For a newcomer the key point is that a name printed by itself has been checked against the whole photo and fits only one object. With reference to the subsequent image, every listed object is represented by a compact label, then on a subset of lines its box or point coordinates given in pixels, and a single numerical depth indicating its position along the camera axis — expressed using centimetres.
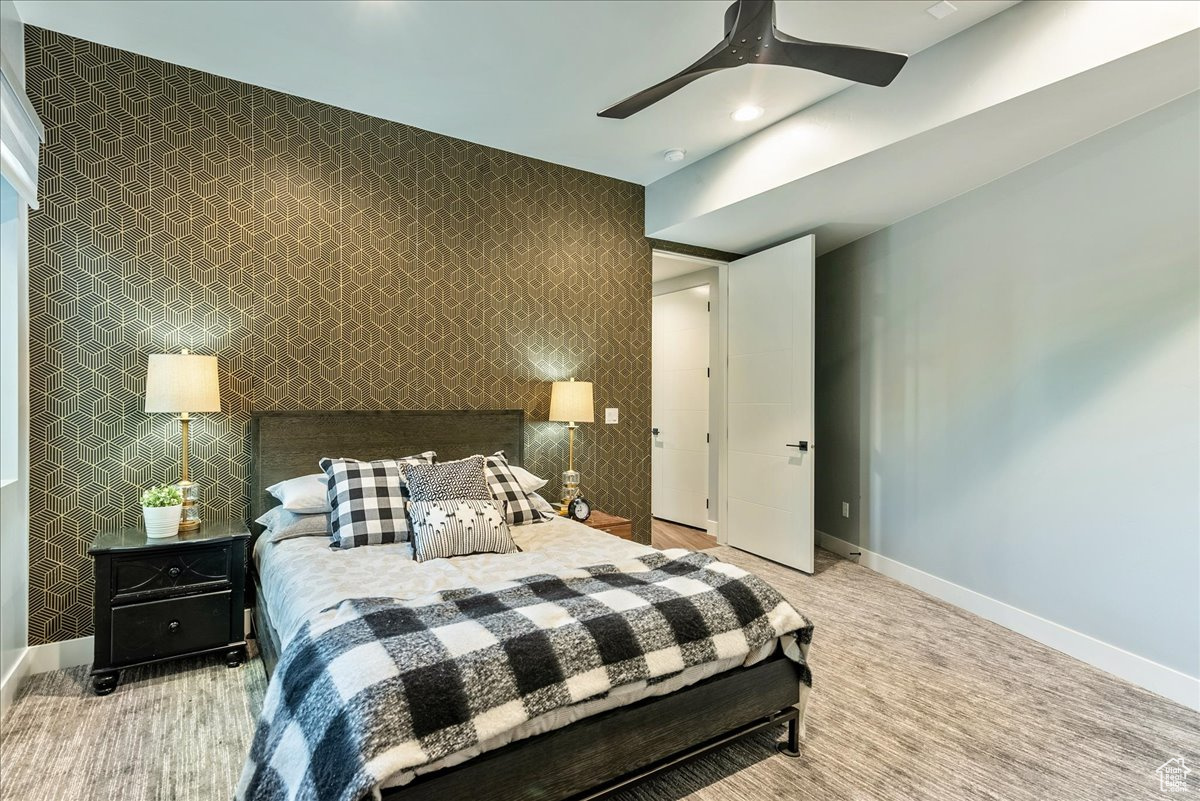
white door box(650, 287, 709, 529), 561
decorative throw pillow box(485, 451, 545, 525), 313
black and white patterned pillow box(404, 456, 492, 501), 271
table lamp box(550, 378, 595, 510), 373
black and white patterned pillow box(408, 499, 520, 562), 250
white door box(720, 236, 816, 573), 418
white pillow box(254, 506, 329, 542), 274
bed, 152
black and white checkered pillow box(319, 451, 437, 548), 265
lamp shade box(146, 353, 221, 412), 263
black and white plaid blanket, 134
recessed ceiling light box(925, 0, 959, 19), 230
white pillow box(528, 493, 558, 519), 326
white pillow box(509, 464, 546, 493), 342
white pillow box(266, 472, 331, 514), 280
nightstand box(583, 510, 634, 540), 361
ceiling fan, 188
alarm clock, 356
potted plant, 258
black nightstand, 246
